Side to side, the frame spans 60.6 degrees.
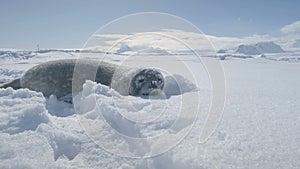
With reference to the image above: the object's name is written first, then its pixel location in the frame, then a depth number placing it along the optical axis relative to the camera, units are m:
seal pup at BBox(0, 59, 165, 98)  3.80
